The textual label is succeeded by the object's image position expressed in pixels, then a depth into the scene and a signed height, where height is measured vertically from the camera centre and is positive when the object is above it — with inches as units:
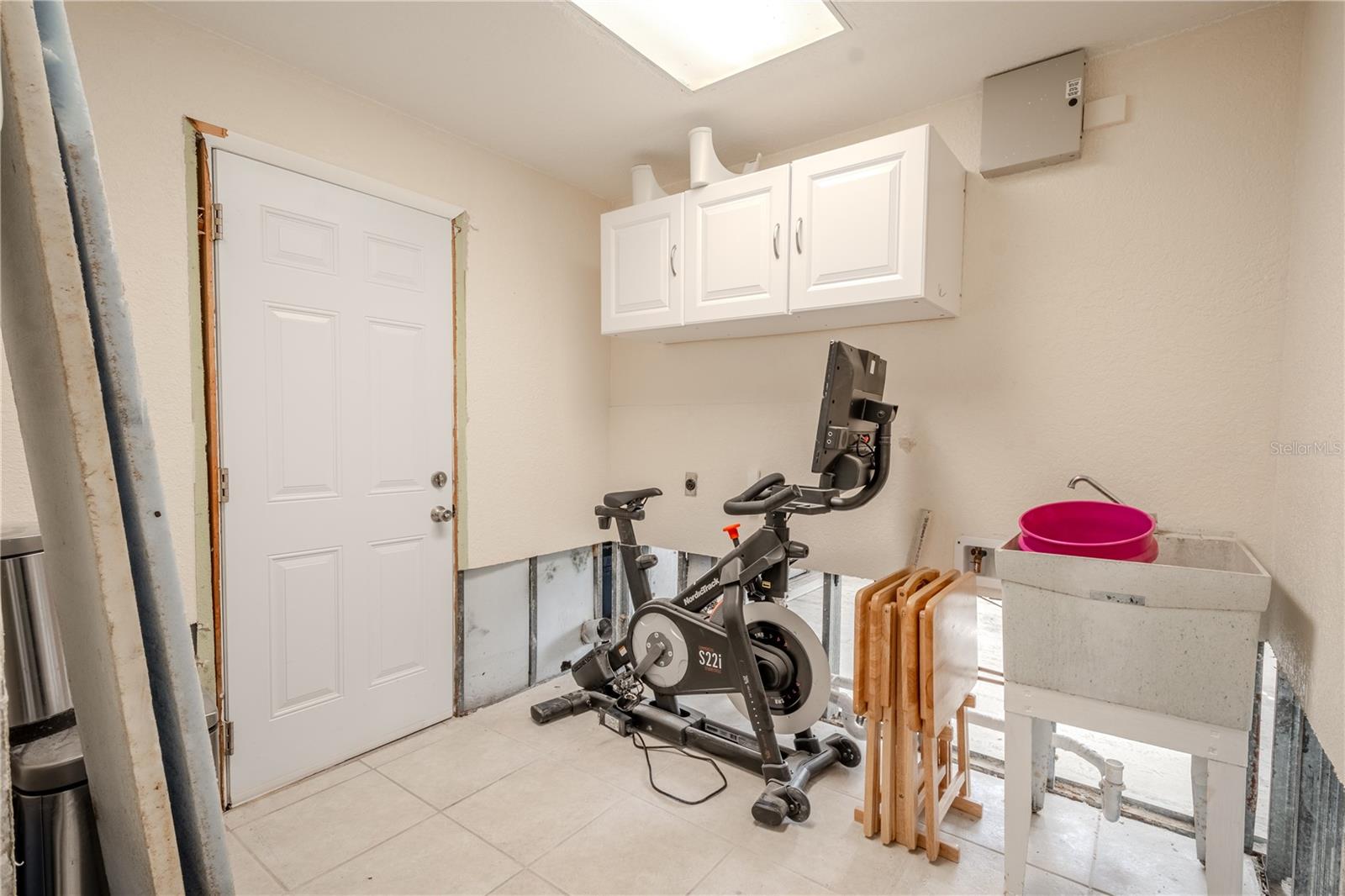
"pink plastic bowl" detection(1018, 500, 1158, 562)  65.4 -12.3
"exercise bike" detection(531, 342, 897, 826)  82.6 -33.1
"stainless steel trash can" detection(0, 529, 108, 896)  36.6 -21.8
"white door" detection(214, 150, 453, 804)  86.4 -7.2
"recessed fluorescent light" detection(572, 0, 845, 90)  76.5 +51.5
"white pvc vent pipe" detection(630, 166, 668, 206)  112.9 +43.7
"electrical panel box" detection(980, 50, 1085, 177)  83.0 +43.0
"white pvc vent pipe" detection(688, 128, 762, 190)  99.5 +43.0
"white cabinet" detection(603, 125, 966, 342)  82.7 +26.8
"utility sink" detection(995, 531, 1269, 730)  56.7 -20.2
